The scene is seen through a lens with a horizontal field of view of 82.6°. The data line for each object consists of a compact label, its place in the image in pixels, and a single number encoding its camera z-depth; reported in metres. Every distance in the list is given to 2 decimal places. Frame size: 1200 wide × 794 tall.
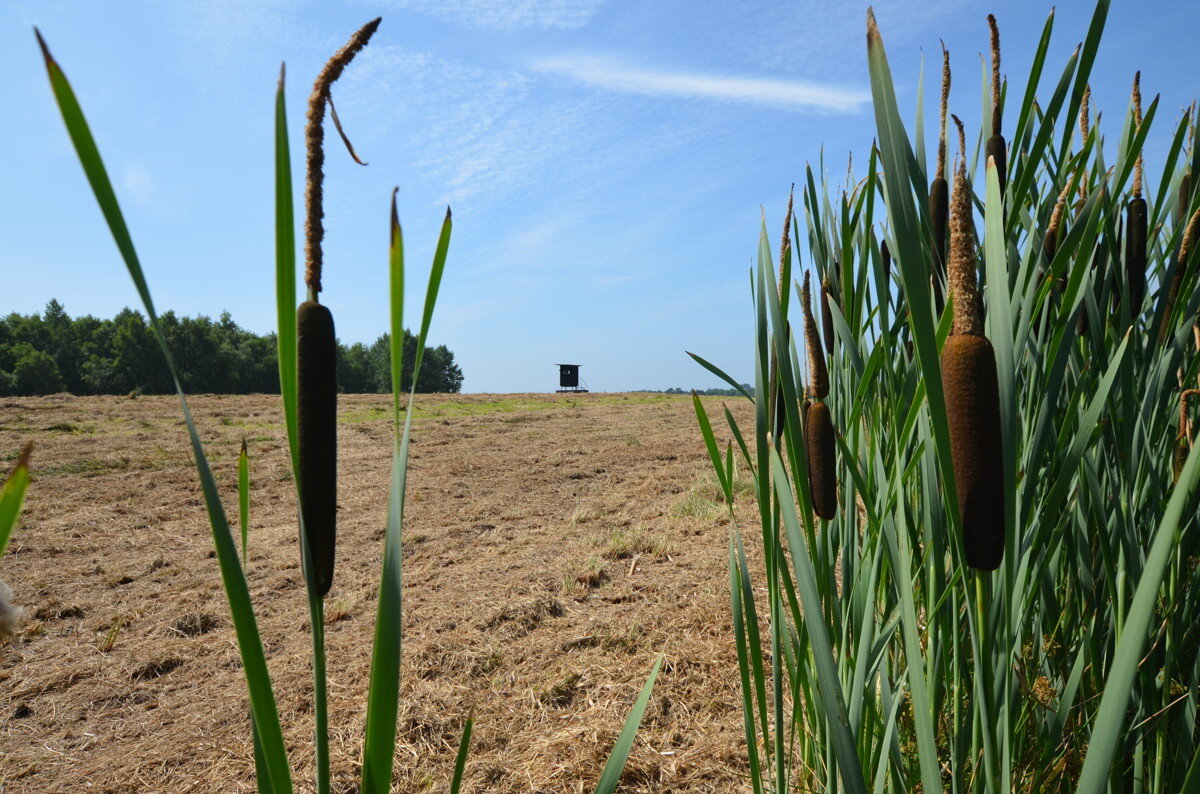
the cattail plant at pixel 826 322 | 1.09
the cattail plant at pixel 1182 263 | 0.83
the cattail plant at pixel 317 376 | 0.37
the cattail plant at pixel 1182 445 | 0.80
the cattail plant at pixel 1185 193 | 0.95
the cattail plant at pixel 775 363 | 0.65
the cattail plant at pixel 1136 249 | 0.90
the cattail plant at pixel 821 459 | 0.62
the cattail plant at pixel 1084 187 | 0.92
